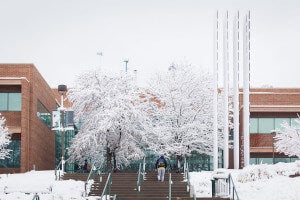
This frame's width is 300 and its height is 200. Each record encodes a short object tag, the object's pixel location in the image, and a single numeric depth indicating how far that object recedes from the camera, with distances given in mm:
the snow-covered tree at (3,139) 47375
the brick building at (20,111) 50625
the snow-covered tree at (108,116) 48906
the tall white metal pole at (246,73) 35188
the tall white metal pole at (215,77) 38188
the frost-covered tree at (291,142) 49812
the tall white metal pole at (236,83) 35938
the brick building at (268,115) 63656
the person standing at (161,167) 37938
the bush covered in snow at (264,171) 34656
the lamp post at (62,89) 43472
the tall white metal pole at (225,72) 37469
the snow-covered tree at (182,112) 50719
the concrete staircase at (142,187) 33344
